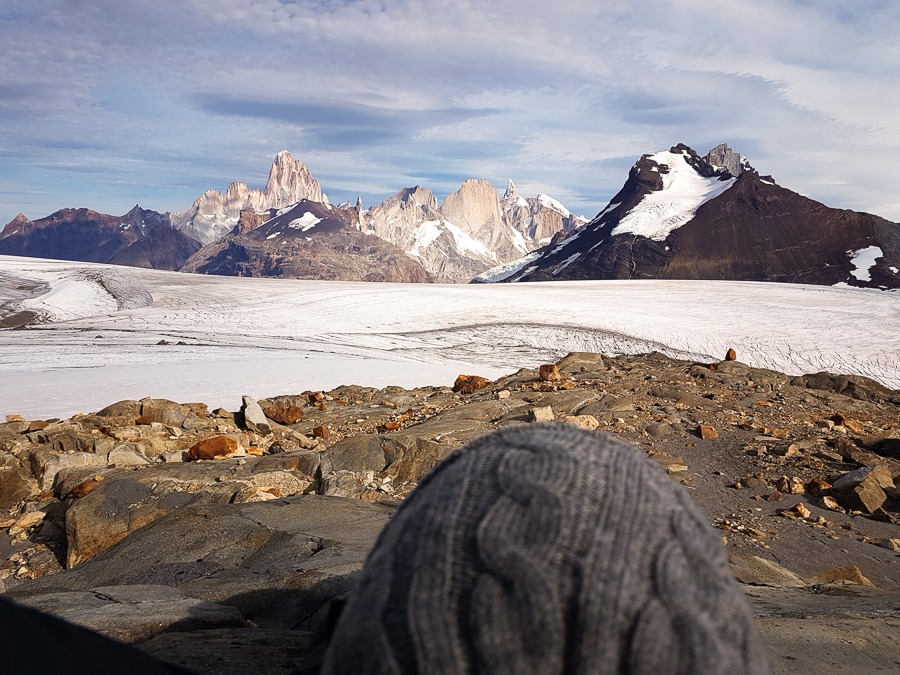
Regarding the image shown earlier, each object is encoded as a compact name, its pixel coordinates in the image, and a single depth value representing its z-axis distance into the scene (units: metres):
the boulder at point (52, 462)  7.47
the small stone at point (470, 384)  13.19
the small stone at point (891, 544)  5.94
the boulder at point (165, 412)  9.91
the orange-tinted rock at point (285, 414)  11.26
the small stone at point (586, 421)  9.17
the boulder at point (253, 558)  3.54
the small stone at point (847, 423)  9.57
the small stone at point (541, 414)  9.67
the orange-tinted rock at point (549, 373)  13.01
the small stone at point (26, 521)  6.36
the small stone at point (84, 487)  6.71
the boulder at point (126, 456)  7.88
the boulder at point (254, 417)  10.02
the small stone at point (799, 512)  6.70
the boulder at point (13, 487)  7.12
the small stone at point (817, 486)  7.29
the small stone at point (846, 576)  5.03
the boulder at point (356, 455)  7.48
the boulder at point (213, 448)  8.24
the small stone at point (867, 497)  6.77
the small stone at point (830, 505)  6.93
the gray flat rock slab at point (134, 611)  2.81
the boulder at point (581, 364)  14.38
